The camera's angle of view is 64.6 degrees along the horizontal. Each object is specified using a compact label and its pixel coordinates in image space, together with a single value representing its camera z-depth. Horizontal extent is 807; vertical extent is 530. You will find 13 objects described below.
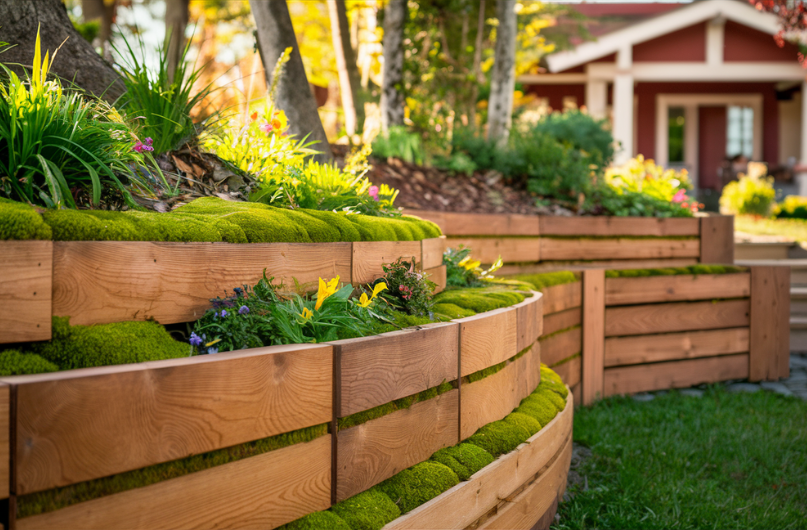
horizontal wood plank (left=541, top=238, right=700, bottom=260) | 5.40
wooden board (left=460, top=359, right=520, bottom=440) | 2.49
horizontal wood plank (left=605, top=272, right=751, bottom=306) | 5.26
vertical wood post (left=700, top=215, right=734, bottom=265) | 6.08
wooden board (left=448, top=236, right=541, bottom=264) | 4.70
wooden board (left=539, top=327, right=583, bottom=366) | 4.54
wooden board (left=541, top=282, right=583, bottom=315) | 4.52
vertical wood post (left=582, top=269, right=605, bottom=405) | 5.08
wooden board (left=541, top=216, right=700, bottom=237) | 5.37
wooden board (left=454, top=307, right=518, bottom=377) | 2.44
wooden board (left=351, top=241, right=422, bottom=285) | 2.46
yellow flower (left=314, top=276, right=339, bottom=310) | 2.02
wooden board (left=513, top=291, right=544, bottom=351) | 3.00
